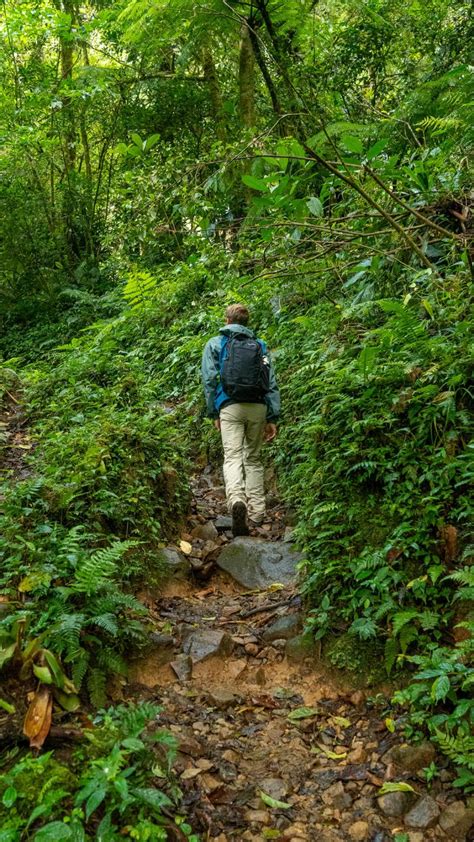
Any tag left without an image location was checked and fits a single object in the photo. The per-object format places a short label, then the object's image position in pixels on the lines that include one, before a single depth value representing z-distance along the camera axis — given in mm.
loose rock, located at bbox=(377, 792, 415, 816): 2982
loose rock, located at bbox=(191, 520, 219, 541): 6070
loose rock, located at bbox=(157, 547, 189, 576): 5129
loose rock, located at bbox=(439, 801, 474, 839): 2807
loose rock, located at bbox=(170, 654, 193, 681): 4004
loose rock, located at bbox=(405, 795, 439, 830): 2877
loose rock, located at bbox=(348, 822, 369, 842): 2906
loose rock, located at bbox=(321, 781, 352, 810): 3096
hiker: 6395
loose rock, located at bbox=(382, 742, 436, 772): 3137
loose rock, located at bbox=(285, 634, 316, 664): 4164
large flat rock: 5305
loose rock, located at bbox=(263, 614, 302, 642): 4438
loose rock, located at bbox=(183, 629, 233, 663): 4176
